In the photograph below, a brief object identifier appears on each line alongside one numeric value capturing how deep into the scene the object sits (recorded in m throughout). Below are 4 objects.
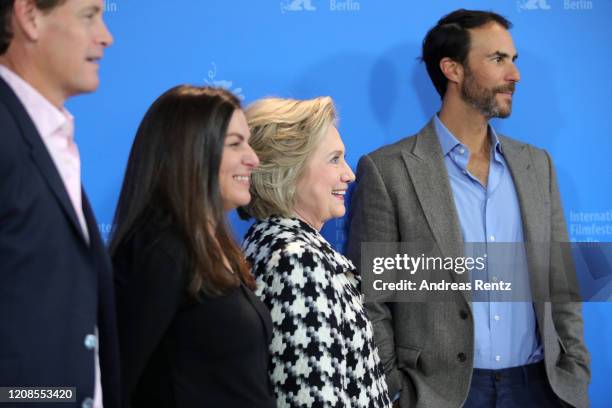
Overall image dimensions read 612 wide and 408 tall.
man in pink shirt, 3.38
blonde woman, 3.86
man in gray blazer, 4.36
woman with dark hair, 3.71
